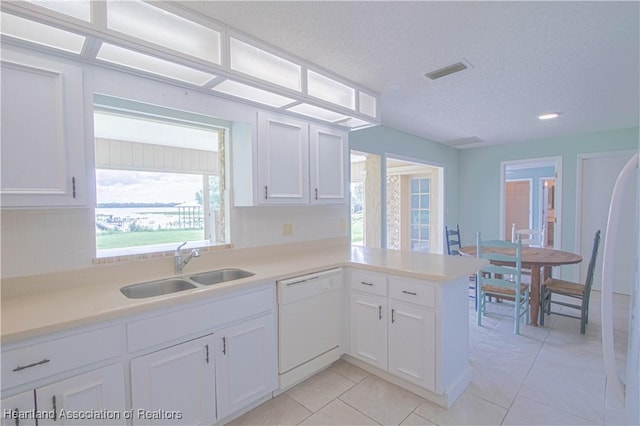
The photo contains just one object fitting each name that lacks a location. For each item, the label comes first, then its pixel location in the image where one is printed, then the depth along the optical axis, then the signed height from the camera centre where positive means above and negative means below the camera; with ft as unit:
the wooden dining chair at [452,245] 13.26 -1.93
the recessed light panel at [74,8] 4.31 +2.92
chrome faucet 6.70 -1.22
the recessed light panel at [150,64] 5.21 +2.69
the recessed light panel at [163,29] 4.78 +3.08
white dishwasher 6.73 -2.89
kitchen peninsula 4.10 -1.96
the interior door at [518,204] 27.27 -0.17
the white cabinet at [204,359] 4.82 -2.79
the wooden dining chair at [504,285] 9.77 -2.82
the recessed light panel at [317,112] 7.84 +2.54
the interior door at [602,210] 13.73 -0.42
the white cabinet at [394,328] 6.51 -2.93
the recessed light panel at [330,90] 7.45 +3.01
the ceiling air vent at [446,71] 7.42 +3.39
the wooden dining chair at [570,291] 9.72 -3.04
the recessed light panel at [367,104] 8.70 +2.96
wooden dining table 10.05 -2.03
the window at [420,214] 18.58 -0.68
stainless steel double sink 6.07 -1.70
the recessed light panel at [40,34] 4.36 +2.68
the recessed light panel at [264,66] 6.06 +3.03
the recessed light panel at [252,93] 6.53 +2.62
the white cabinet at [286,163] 7.64 +1.16
